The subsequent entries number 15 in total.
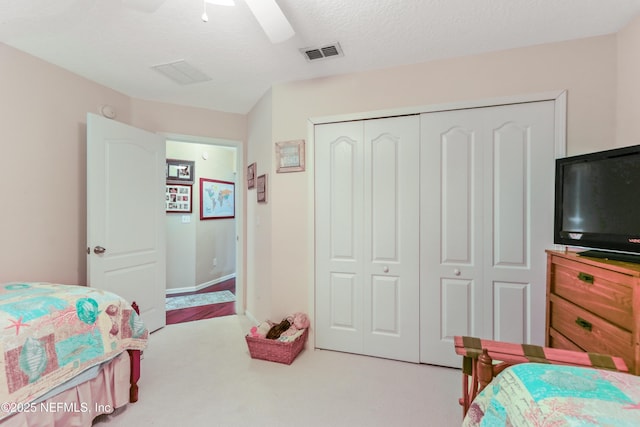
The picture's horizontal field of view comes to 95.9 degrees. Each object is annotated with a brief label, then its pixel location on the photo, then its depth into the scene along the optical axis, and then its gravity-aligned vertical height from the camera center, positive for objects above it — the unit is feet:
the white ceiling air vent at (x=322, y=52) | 6.63 +3.76
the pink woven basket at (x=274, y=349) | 7.39 -3.62
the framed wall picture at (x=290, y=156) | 8.29 +1.60
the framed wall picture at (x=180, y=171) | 14.01 +1.92
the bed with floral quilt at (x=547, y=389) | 2.19 -1.58
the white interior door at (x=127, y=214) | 7.74 -0.13
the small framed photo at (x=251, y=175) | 10.20 +1.27
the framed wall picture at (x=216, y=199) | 15.23 +0.64
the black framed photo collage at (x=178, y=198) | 14.08 +0.58
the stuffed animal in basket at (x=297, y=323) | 7.94 -3.18
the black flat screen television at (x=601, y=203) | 4.47 +0.17
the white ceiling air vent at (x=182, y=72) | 7.47 +3.75
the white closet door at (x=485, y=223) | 6.59 -0.26
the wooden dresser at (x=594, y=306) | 3.96 -1.50
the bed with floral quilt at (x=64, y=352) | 4.00 -2.31
